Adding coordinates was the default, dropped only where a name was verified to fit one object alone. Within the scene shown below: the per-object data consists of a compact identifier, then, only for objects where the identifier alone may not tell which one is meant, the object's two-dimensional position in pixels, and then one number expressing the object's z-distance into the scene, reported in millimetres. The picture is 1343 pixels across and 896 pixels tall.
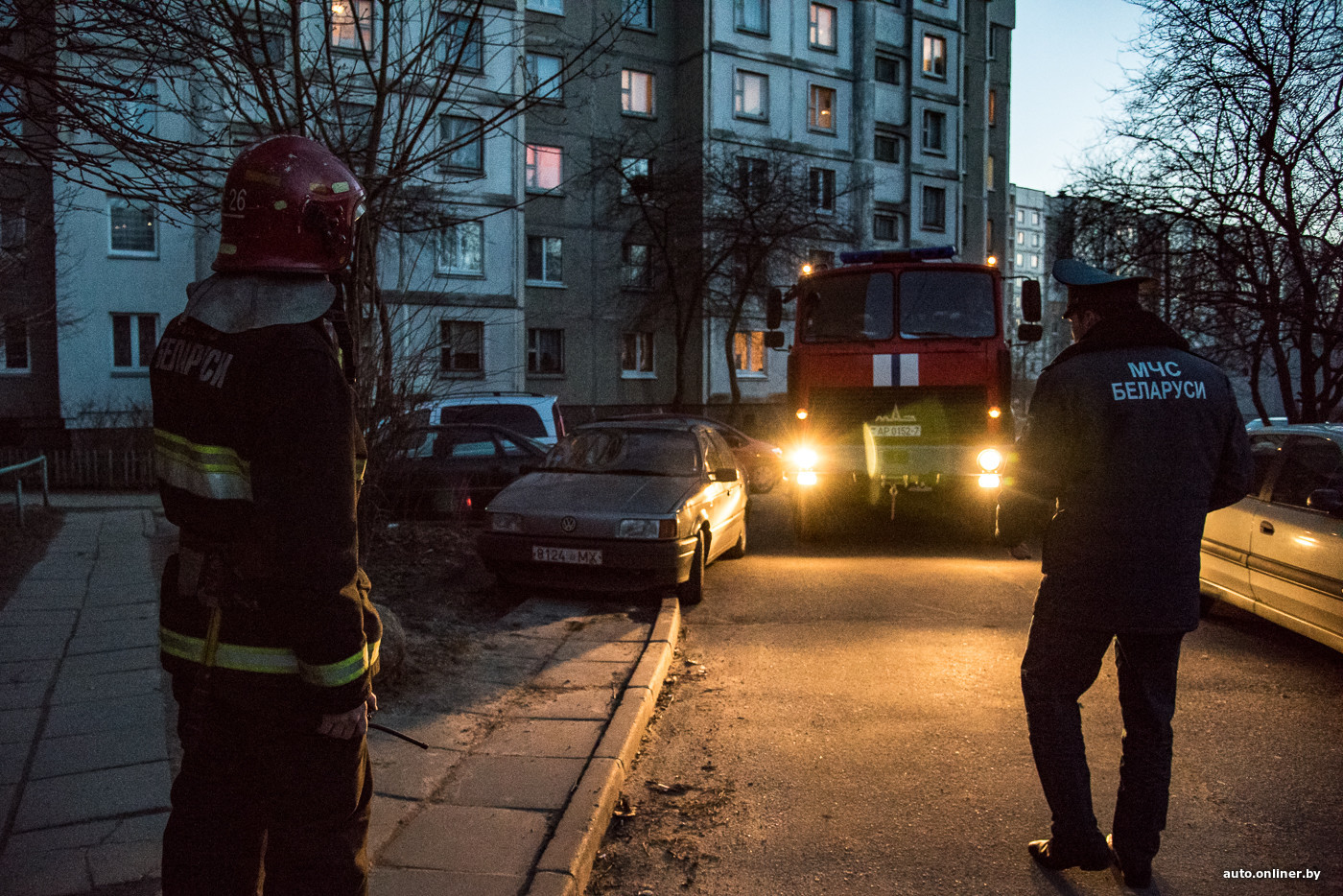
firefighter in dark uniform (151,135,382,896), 2012
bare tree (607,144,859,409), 31234
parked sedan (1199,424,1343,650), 5863
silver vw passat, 8023
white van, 13883
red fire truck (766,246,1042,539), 11320
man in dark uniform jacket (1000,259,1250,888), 3229
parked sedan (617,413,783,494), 18578
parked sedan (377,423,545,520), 11703
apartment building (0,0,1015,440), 25906
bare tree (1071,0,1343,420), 13812
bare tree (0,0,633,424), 4594
